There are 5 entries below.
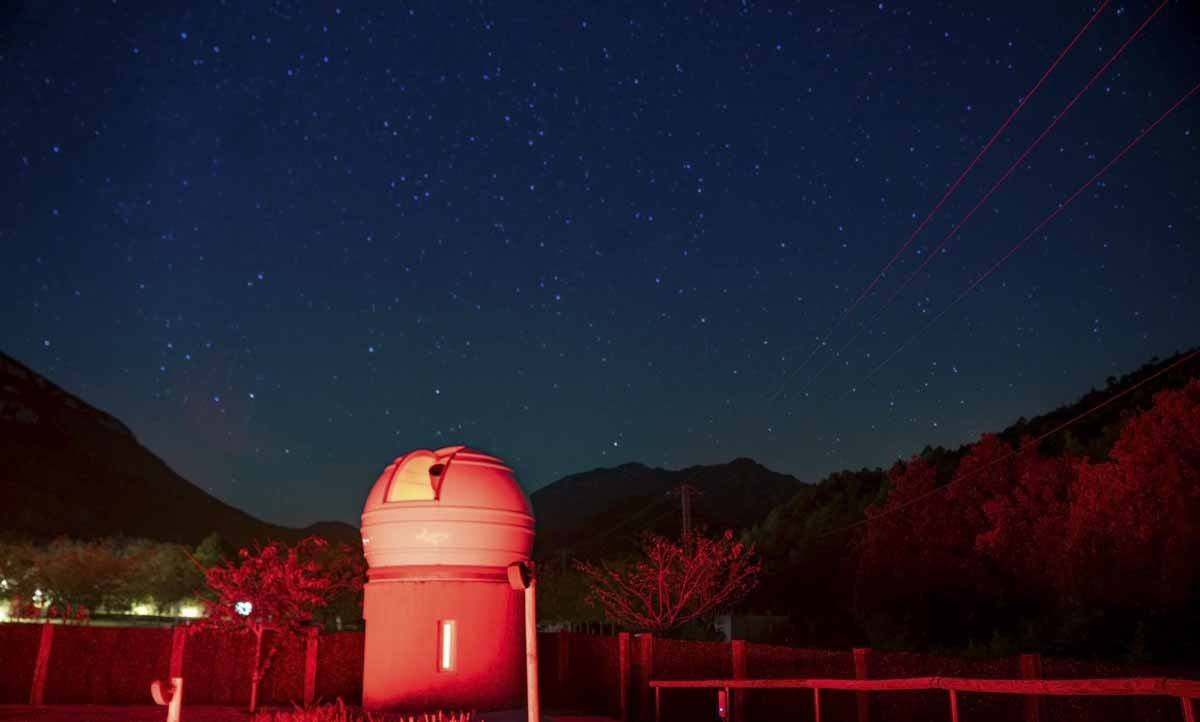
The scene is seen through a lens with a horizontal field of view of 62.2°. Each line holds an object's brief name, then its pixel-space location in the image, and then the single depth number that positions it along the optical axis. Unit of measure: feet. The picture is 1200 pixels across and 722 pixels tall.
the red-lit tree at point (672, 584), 97.60
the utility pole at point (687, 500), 112.53
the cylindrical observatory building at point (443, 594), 54.95
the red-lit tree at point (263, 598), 70.59
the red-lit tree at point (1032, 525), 103.24
